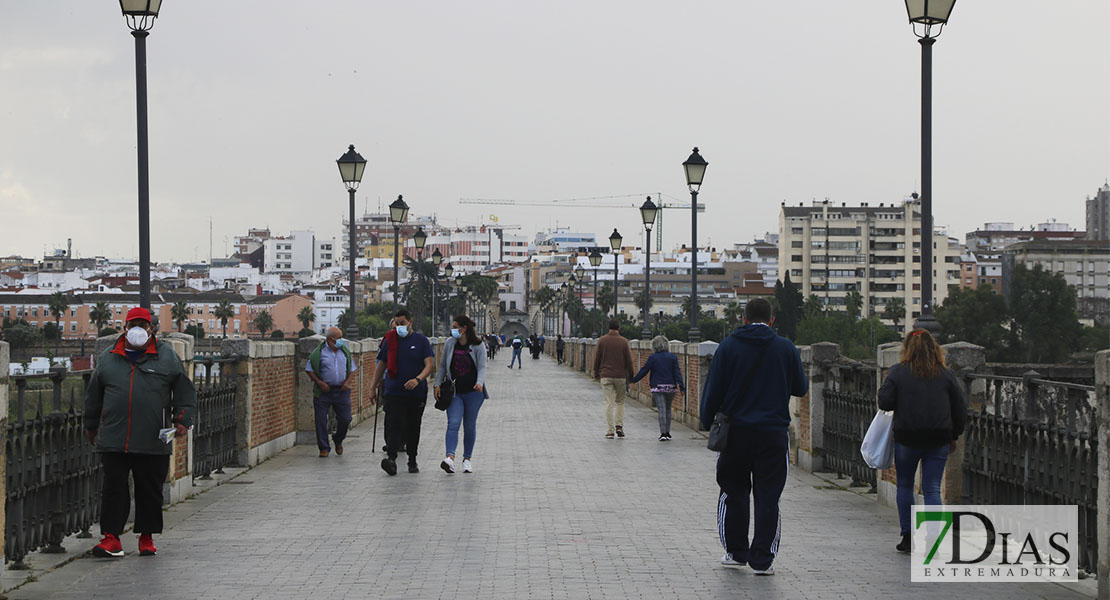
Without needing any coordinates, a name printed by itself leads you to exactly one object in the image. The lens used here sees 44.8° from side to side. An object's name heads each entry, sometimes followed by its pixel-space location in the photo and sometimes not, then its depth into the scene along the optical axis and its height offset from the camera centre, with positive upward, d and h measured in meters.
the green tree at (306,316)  180.62 -4.34
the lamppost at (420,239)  41.17 +1.40
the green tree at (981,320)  113.19 -2.99
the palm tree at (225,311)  167.38 -3.46
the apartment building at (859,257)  186.12 +3.84
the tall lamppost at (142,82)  12.55 +1.90
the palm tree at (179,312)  153.73 -3.32
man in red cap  9.09 -0.92
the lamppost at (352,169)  24.53 +2.10
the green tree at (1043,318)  116.56 -2.87
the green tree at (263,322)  175.00 -4.99
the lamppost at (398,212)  32.33 +1.76
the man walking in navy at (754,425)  8.63 -0.90
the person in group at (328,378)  17.09 -1.20
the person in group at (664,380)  20.72 -1.50
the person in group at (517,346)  62.17 -2.89
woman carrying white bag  9.04 -0.82
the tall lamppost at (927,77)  12.48 +2.00
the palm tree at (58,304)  152.38 -2.36
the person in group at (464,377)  15.02 -1.05
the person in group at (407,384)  15.23 -1.13
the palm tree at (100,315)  150.51 -3.52
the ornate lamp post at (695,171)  25.02 +2.11
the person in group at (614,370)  21.00 -1.34
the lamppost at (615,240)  44.23 +1.46
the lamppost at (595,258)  50.81 +1.00
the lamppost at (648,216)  34.50 +1.77
